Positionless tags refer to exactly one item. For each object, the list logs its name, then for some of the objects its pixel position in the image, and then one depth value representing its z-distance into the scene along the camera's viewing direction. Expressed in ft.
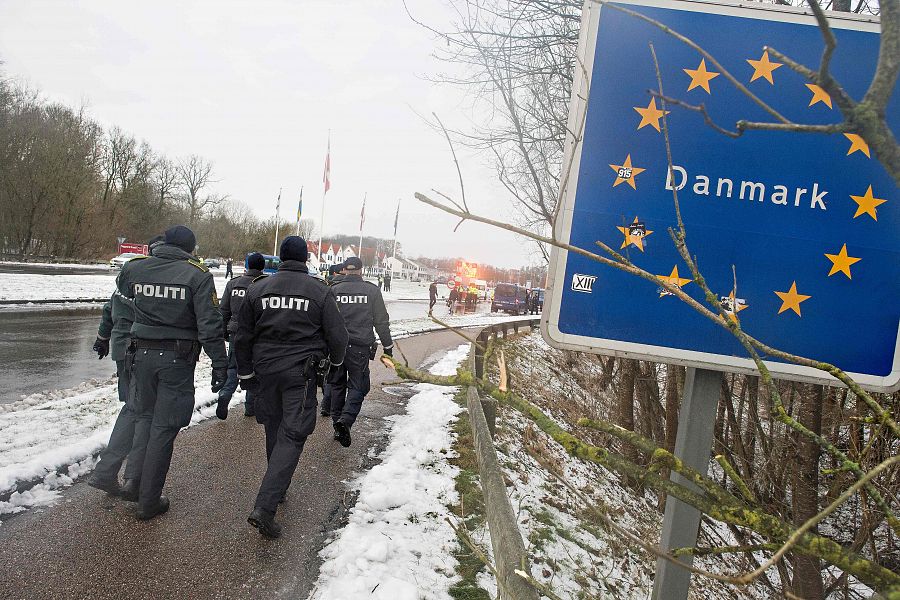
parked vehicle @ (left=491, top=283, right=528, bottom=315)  113.80
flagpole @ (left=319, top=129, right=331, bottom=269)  90.31
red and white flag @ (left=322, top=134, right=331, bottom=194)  90.22
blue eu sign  6.14
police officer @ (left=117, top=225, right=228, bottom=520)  12.39
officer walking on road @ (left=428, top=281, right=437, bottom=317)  85.45
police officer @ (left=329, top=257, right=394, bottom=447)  19.54
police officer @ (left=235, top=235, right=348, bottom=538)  12.63
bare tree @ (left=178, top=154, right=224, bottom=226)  221.87
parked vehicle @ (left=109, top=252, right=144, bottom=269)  133.80
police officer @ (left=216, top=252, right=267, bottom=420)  20.24
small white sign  6.56
